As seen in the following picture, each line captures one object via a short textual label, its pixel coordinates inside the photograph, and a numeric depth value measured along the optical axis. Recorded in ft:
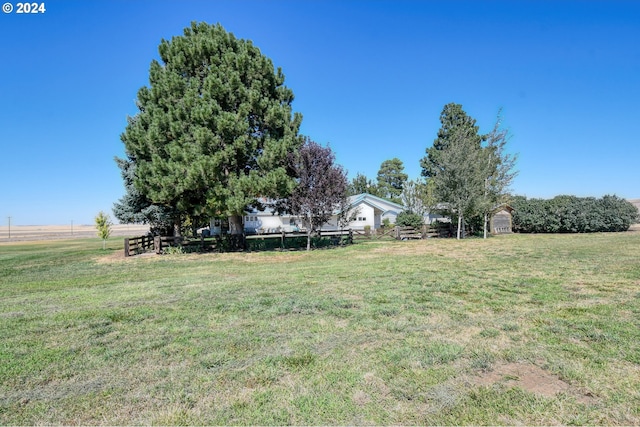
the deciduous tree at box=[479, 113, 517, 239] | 78.38
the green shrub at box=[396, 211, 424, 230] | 83.71
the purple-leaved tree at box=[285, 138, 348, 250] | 55.88
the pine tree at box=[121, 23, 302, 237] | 51.19
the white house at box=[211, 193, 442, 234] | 119.96
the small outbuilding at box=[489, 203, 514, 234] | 95.60
